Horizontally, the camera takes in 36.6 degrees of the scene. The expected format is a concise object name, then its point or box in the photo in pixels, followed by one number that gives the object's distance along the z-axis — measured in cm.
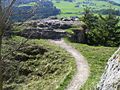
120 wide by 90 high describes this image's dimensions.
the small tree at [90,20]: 3066
